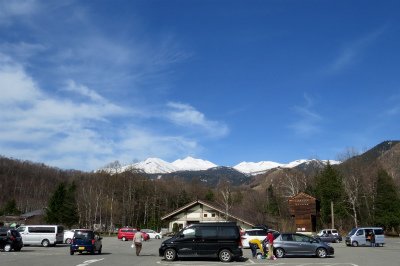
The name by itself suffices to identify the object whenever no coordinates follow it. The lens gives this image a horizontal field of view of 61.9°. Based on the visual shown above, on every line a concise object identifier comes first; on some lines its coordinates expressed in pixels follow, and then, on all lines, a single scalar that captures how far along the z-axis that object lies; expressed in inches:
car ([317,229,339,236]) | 1638.8
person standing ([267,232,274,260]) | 784.9
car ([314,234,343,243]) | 1512.9
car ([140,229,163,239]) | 1978.3
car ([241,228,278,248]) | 1085.6
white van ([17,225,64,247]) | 1168.2
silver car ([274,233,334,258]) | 799.7
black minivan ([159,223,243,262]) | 706.2
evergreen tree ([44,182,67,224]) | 2554.1
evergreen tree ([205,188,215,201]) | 3422.7
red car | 1701.5
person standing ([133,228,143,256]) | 832.3
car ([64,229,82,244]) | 1434.5
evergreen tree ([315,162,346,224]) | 2240.4
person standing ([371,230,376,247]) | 1239.1
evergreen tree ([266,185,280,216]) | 2630.9
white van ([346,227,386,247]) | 1273.4
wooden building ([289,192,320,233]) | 2119.8
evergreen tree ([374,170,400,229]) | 2090.3
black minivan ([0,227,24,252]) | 913.5
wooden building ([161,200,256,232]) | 2062.0
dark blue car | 833.9
